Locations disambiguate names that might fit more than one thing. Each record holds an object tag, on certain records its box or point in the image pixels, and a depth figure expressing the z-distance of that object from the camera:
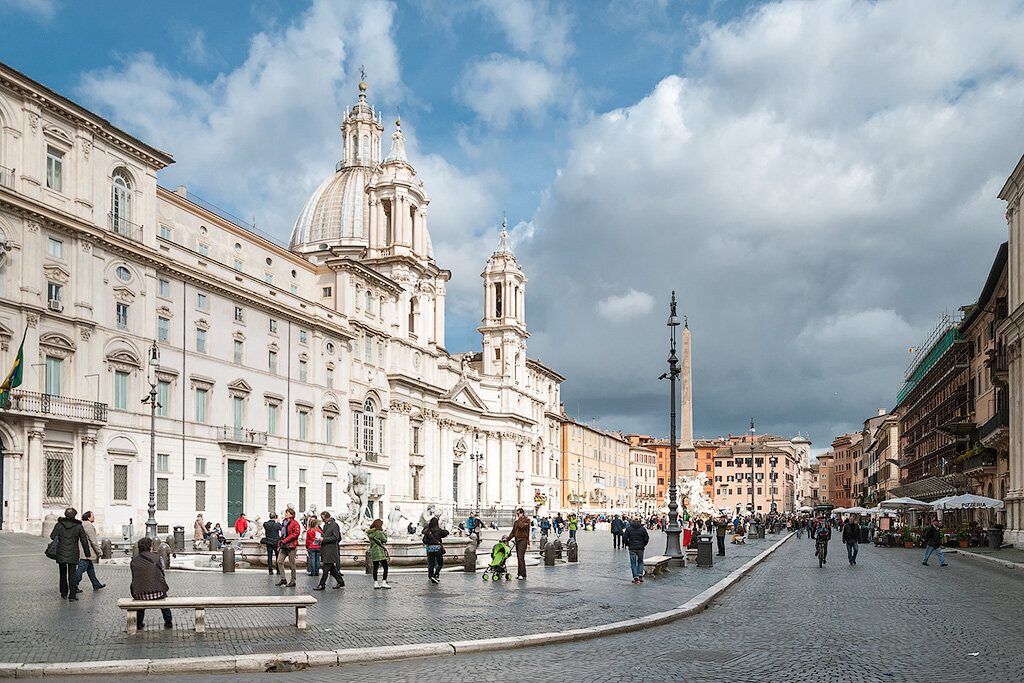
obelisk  65.56
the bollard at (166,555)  26.78
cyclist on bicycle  30.73
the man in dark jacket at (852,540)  32.50
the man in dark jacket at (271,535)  23.48
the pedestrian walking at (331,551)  19.27
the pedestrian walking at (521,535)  22.47
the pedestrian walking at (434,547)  21.17
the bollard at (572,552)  30.64
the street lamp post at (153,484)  33.69
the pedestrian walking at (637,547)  21.62
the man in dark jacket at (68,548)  16.52
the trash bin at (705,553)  27.19
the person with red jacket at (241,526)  39.88
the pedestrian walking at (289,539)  20.22
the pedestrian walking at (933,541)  31.00
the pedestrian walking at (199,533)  38.12
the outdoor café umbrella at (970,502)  38.91
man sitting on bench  12.56
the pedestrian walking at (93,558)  17.97
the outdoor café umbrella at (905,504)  46.12
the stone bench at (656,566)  23.20
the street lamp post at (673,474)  28.38
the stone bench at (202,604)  12.04
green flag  33.66
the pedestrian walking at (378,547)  19.25
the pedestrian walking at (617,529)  44.22
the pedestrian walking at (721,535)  35.59
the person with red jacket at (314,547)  22.33
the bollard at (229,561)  24.52
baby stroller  22.22
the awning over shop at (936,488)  52.29
